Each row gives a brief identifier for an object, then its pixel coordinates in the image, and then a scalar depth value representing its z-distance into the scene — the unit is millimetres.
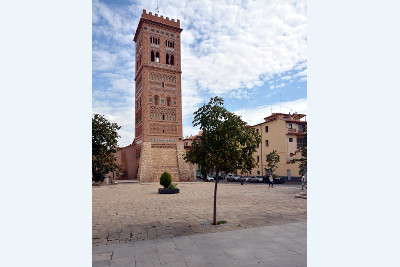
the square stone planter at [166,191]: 17145
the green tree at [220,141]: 7305
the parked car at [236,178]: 37150
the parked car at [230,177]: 38872
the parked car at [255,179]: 33388
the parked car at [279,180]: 29562
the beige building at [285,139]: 31594
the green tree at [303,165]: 16823
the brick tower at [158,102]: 33219
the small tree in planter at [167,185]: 17188
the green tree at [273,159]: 31606
